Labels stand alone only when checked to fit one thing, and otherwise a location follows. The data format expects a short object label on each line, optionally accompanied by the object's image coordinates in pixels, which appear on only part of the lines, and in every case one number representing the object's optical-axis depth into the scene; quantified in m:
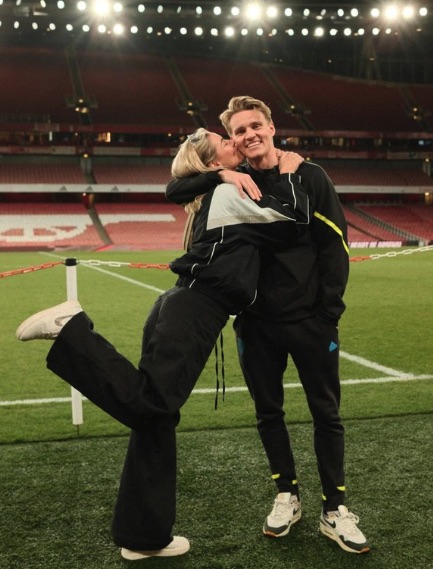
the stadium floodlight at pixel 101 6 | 32.88
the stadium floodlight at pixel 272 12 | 34.09
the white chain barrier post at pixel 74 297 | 4.66
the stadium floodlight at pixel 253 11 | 33.34
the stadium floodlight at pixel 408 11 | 33.94
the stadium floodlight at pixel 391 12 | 33.50
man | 3.10
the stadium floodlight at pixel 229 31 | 39.38
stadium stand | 40.31
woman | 2.76
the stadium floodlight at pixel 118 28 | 37.97
